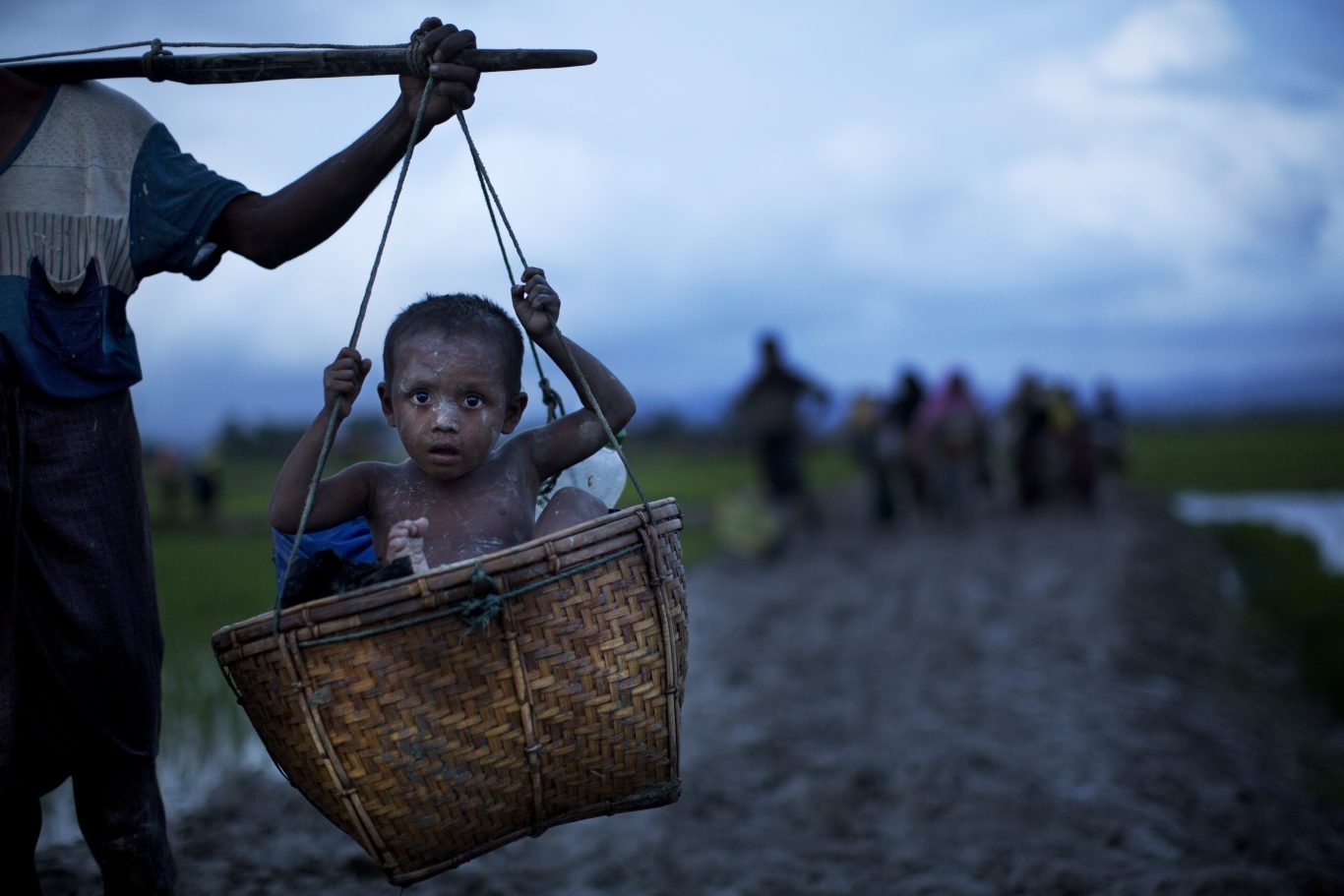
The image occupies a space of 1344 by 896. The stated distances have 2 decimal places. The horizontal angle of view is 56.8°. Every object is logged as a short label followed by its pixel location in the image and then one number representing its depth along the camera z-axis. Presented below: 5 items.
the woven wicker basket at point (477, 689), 2.02
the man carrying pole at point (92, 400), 2.30
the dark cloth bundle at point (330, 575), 2.12
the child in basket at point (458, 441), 2.31
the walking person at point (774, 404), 12.39
